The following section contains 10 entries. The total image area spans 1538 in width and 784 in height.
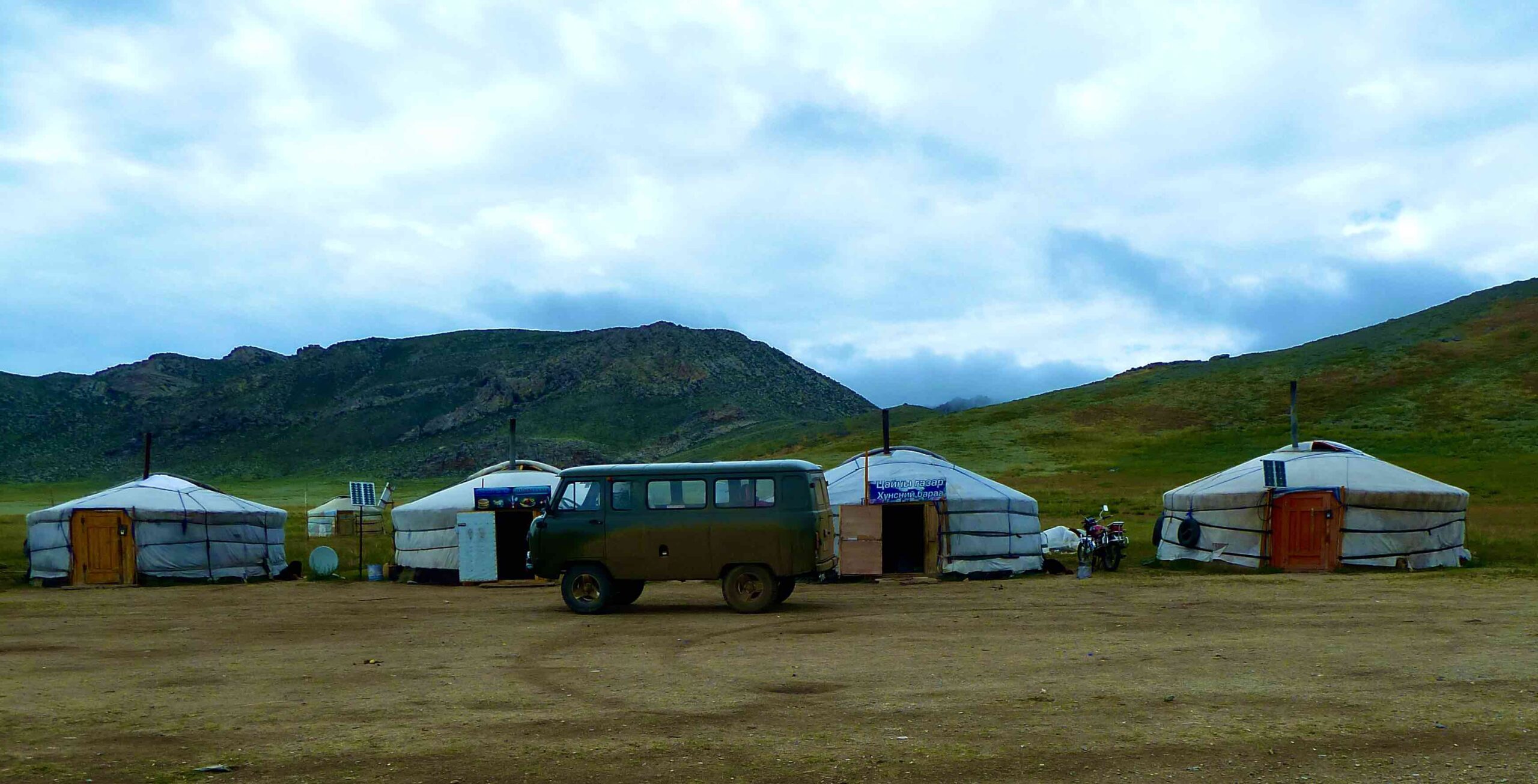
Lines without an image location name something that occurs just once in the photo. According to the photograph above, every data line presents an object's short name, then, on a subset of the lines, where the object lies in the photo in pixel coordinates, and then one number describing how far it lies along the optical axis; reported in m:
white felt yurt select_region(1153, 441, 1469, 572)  24.17
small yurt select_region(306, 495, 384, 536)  50.66
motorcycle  25.28
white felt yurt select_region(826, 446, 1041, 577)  23.64
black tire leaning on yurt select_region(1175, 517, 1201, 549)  25.97
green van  17.30
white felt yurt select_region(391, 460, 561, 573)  25.27
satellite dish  26.70
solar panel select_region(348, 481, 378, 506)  44.66
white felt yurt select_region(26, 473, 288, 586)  25.52
